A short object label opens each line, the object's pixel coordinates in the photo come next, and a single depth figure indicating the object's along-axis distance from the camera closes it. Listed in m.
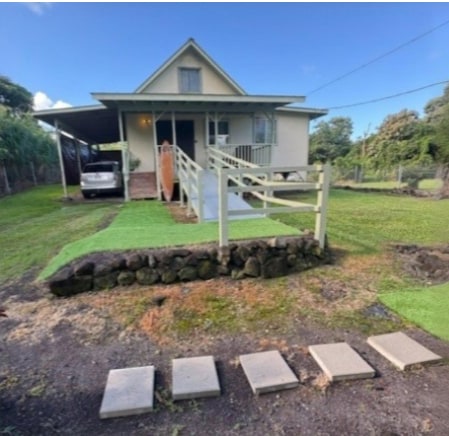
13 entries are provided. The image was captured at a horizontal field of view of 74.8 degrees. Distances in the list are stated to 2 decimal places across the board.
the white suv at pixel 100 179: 11.76
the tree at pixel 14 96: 31.80
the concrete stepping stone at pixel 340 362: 2.38
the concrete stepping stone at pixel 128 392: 2.05
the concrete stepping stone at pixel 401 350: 2.53
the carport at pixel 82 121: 11.34
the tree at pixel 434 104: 31.25
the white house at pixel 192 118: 11.15
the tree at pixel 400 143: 20.80
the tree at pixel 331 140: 36.50
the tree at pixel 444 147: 13.27
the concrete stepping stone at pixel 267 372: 2.26
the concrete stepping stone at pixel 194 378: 2.21
